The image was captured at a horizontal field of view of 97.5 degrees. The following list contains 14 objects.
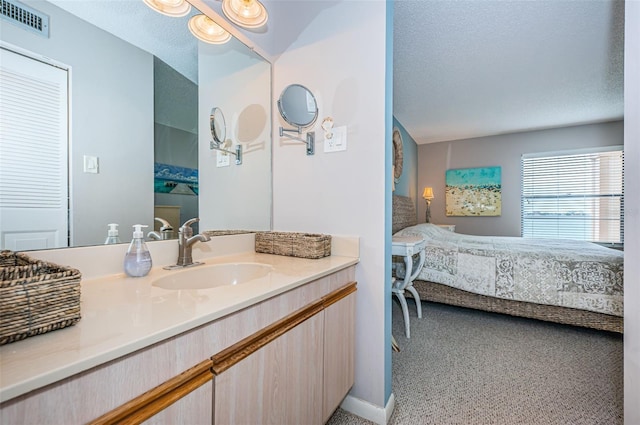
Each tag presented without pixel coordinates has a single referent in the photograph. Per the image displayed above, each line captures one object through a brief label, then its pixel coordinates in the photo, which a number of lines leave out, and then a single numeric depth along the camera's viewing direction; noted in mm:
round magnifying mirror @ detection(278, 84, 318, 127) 1525
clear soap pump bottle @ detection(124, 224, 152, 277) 1000
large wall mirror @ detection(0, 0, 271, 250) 896
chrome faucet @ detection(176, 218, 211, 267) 1207
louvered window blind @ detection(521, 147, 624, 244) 4203
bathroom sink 1087
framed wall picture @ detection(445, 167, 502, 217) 4891
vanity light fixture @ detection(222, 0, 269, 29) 1382
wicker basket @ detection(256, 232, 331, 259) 1359
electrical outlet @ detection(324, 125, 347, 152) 1449
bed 2205
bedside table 2264
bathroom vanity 450
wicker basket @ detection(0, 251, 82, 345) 478
